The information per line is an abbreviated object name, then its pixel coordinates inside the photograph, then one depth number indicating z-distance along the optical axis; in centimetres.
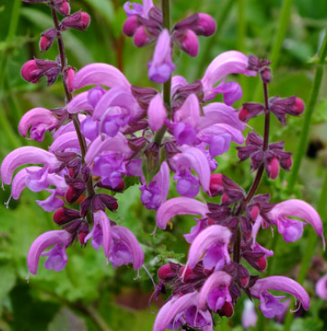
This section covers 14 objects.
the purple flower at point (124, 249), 56
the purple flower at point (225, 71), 53
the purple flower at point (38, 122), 56
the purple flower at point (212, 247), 52
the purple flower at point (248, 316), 79
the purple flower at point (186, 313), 54
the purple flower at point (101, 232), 55
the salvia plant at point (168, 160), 52
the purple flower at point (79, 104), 54
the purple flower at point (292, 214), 53
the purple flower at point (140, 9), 54
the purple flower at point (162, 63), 51
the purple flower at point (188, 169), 53
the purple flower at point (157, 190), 54
